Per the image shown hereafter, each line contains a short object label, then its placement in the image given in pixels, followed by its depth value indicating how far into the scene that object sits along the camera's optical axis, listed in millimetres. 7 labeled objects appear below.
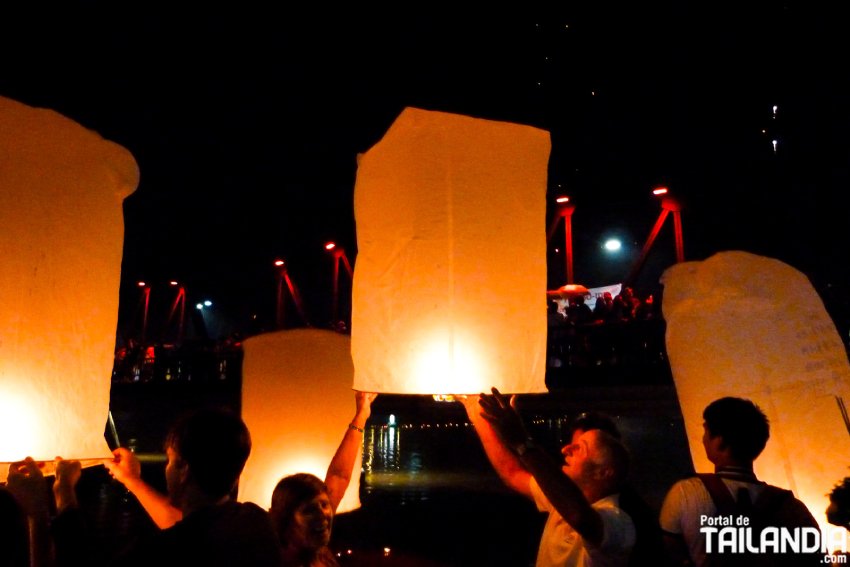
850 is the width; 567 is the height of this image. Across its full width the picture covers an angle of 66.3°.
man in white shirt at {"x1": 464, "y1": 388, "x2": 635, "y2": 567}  2244
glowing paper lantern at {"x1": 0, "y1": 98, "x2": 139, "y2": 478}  2291
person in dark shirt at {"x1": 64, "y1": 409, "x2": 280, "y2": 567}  1653
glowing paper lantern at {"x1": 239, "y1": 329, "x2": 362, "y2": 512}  3420
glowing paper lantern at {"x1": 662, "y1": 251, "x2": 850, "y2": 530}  3217
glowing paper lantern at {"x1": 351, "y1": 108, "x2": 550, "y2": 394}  2752
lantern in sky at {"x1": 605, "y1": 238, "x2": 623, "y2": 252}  22984
